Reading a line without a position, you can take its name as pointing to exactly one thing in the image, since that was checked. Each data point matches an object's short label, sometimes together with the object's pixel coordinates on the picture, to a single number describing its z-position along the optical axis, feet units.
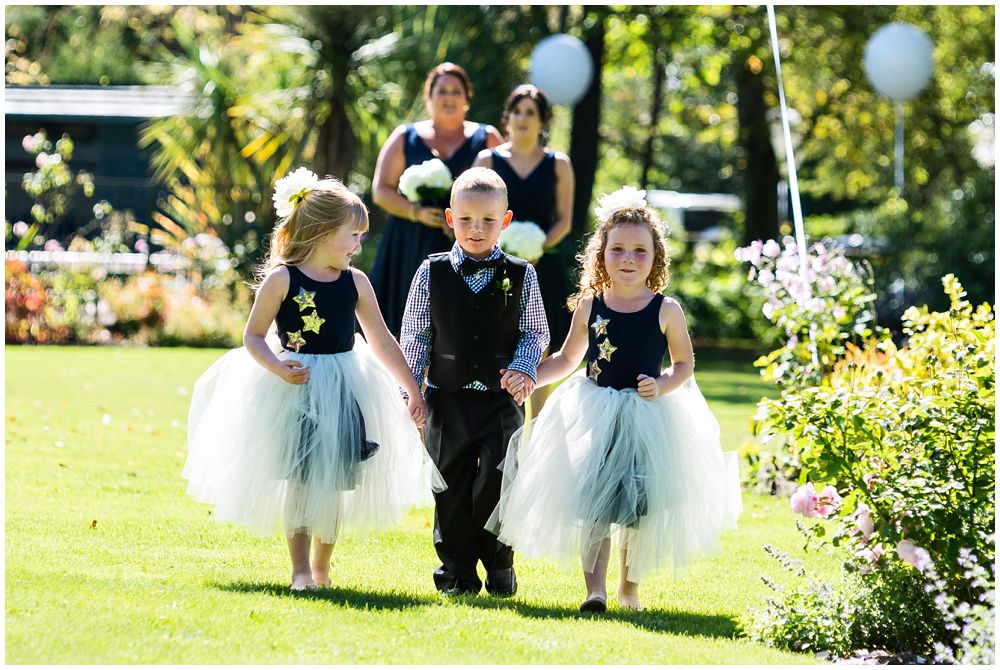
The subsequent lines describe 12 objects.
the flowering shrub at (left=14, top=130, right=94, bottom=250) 95.76
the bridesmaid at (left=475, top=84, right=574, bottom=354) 43.37
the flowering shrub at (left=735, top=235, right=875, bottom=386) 41.93
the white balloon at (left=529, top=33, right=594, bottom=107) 106.73
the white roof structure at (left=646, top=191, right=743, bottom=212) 233.76
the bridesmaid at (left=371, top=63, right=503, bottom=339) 44.16
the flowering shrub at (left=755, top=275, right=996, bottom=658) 26.63
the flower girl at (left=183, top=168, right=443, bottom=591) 30.04
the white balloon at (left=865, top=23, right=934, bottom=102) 114.62
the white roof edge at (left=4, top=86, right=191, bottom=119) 173.37
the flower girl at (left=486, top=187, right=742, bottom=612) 29.81
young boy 31.68
